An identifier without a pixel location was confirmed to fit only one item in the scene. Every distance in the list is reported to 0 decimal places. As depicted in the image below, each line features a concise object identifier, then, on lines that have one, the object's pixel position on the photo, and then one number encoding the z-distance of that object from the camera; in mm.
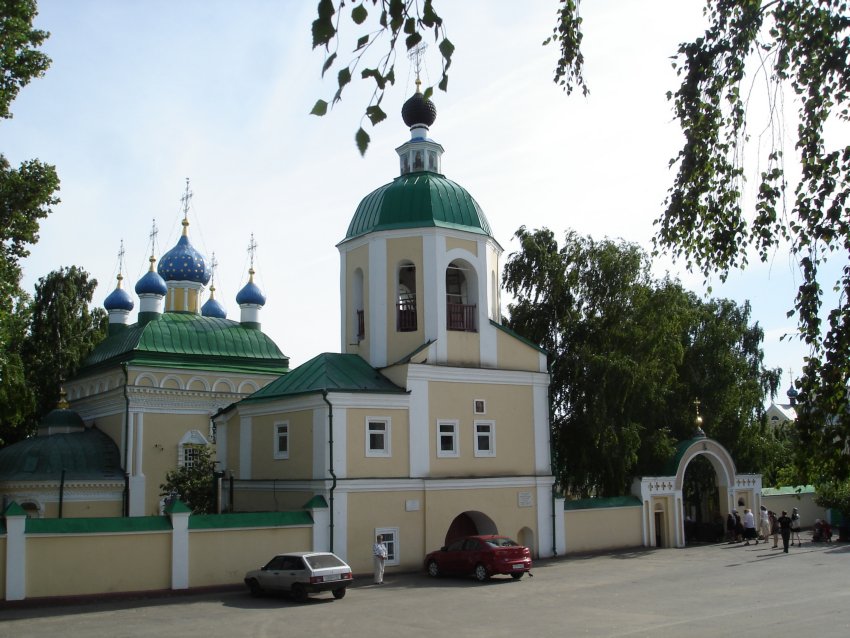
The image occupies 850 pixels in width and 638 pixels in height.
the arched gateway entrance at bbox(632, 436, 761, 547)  27344
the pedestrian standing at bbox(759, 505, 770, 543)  30409
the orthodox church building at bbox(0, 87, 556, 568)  21625
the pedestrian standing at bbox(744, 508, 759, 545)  27969
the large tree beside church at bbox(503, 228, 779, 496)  27703
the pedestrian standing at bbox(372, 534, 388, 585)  19938
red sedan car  19562
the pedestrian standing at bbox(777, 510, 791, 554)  25766
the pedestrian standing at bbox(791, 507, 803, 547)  28094
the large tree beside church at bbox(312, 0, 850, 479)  6688
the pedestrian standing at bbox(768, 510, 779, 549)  29797
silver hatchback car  16953
